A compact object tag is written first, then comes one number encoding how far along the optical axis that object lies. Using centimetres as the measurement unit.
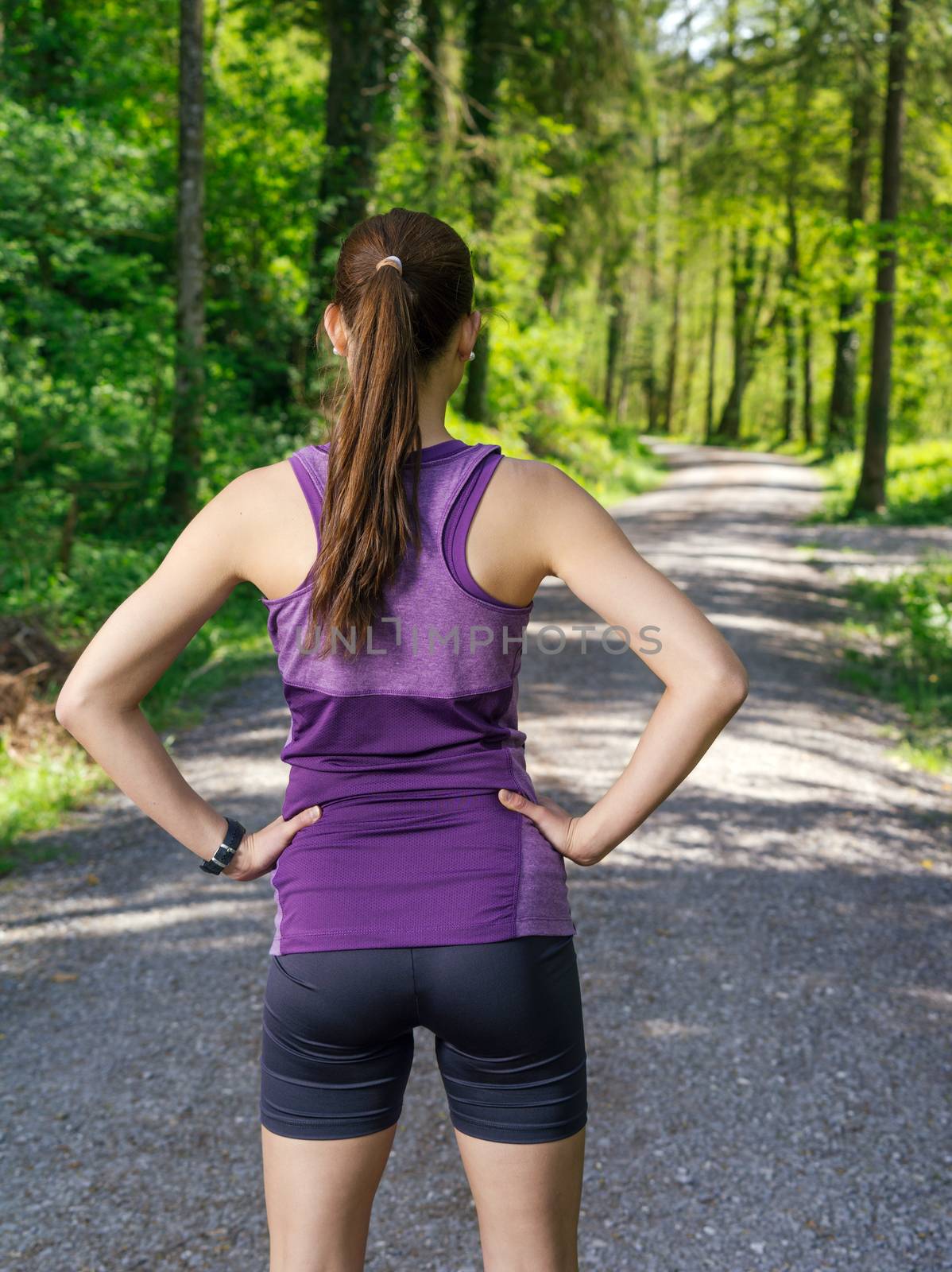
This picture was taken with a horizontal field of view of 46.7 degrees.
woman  158
